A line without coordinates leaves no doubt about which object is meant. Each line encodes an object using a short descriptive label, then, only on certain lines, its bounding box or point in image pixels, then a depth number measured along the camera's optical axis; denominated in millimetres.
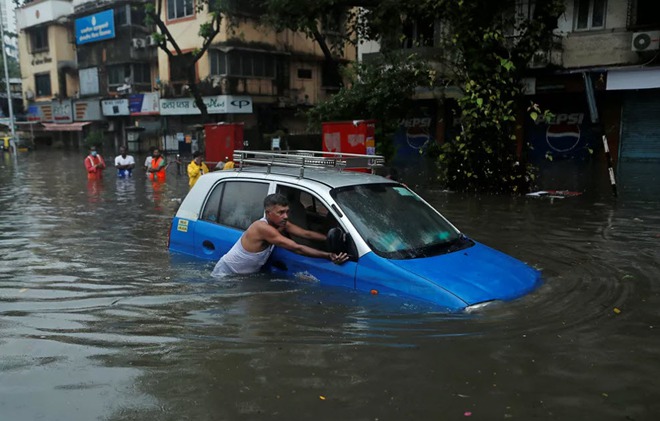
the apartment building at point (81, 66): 38625
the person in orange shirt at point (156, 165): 19234
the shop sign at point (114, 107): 39375
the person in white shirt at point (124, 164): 19531
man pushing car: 5328
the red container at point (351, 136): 15734
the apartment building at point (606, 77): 18125
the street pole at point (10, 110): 37100
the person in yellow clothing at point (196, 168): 13852
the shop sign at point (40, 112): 46125
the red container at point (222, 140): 20203
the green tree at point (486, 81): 12977
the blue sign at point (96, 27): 38688
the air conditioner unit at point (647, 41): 17625
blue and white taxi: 4691
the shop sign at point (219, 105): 32312
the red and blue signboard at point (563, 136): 21742
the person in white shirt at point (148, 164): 19811
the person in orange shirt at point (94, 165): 19344
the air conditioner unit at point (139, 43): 37438
